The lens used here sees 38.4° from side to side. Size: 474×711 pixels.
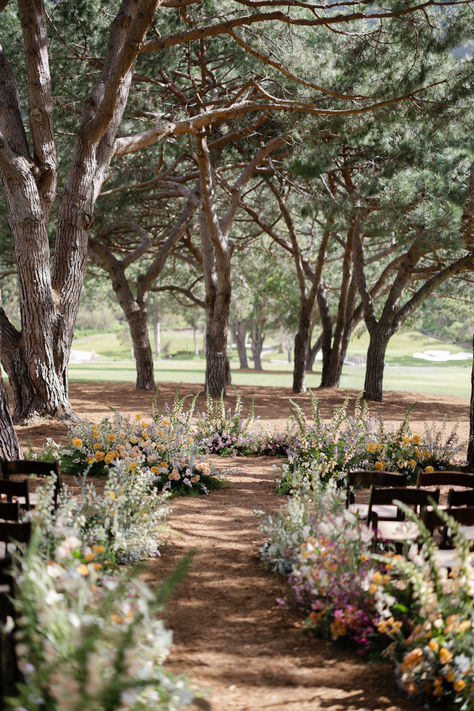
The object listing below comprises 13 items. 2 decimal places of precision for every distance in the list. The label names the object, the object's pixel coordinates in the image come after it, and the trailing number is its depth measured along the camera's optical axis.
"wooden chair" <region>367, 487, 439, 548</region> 4.85
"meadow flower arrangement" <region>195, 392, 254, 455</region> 9.77
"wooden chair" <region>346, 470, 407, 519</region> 5.62
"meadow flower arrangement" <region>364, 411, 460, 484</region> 8.32
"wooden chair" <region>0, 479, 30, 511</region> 4.93
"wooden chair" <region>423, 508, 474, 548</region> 4.29
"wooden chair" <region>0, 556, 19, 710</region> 2.93
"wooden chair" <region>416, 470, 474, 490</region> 5.64
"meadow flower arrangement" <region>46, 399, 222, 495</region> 7.50
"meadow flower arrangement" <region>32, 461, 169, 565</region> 4.50
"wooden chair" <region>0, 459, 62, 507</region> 5.33
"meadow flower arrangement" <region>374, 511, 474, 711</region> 3.11
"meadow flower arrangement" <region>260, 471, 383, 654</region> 3.79
